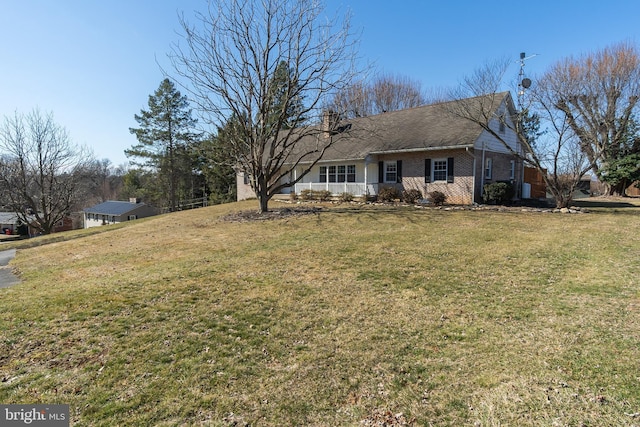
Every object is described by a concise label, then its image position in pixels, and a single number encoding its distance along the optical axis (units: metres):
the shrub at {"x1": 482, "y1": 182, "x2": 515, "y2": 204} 15.46
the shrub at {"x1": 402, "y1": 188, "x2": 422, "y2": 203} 16.73
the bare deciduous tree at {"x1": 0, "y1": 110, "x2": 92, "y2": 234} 24.70
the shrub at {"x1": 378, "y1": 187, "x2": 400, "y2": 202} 17.72
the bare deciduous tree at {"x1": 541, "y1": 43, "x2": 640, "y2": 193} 19.80
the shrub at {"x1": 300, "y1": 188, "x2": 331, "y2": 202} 20.09
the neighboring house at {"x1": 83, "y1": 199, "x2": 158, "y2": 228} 37.47
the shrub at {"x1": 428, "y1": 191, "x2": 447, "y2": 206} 15.69
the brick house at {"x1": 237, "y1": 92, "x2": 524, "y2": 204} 16.08
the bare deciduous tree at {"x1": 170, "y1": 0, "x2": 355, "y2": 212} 13.52
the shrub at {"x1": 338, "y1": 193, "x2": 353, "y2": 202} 18.81
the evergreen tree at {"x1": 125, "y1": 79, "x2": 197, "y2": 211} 36.09
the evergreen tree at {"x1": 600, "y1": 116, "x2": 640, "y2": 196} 22.83
